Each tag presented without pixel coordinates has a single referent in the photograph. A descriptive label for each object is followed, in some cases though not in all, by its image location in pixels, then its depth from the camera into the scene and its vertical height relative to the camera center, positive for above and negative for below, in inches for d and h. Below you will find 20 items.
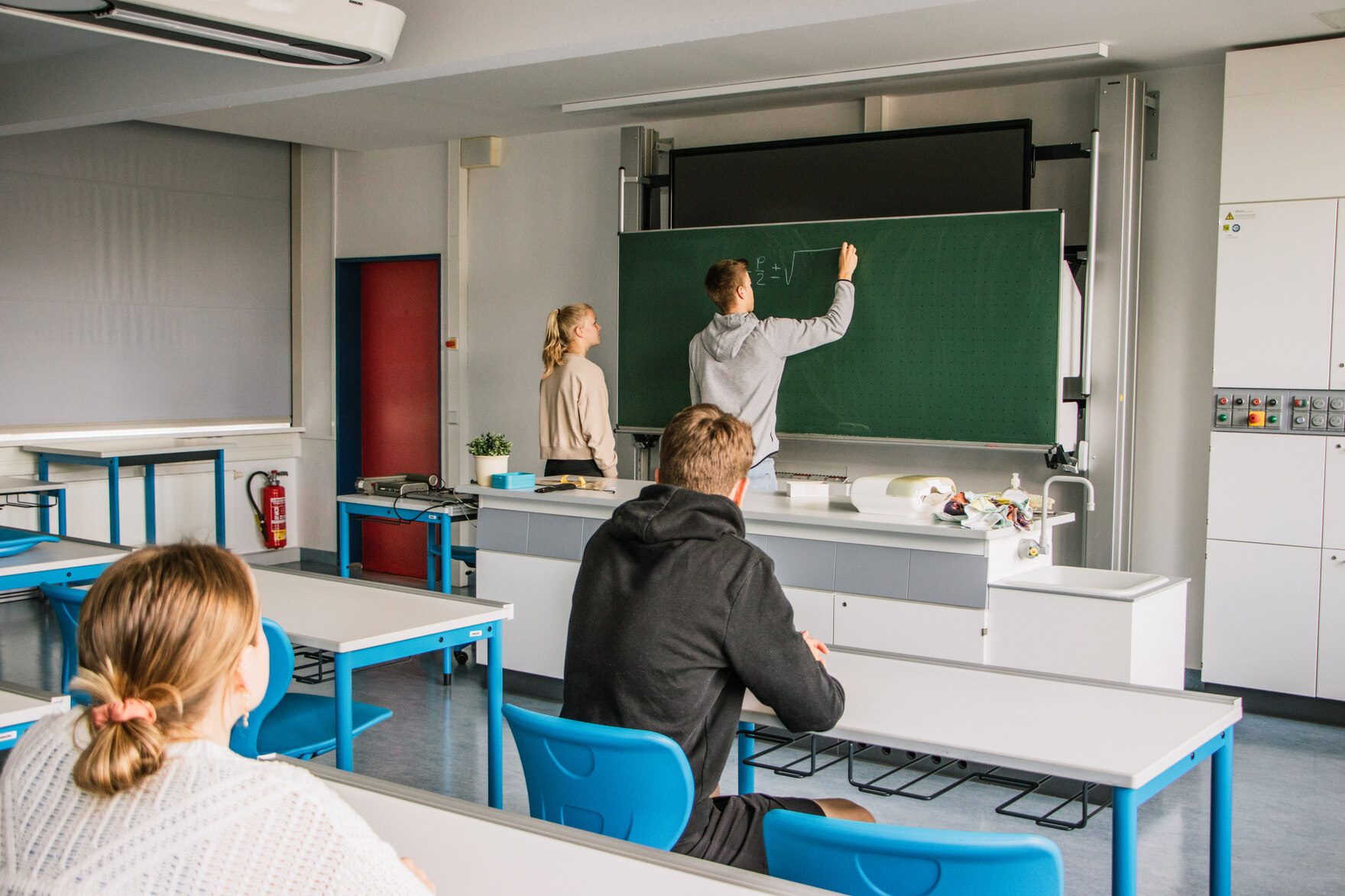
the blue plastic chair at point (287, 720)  100.3 -34.0
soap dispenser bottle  146.2 -13.0
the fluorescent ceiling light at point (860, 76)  185.0 +56.8
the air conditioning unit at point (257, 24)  134.4 +44.6
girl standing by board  198.1 -1.9
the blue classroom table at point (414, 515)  195.2 -22.7
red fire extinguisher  299.7 -33.7
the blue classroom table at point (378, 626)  105.6 -23.4
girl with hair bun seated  41.9 -15.2
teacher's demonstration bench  143.4 -24.2
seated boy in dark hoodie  77.4 -17.9
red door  297.0 +0.6
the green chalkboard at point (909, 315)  192.5 +14.1
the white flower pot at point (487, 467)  189.0 -13.2
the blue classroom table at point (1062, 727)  69.4 -22.6
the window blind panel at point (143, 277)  254.7 +26.2
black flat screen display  197.5 +40.3
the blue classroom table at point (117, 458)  246.7 -16.7
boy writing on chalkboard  197.3 +7.8
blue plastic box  184.4 -15.1
